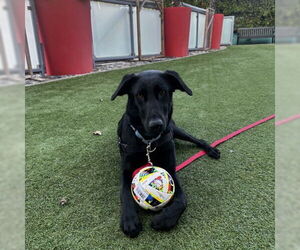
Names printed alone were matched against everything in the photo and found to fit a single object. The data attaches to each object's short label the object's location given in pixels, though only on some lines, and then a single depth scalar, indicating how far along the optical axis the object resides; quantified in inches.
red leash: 86.3
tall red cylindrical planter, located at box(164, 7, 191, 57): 392.2
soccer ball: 61.1
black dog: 69.4
